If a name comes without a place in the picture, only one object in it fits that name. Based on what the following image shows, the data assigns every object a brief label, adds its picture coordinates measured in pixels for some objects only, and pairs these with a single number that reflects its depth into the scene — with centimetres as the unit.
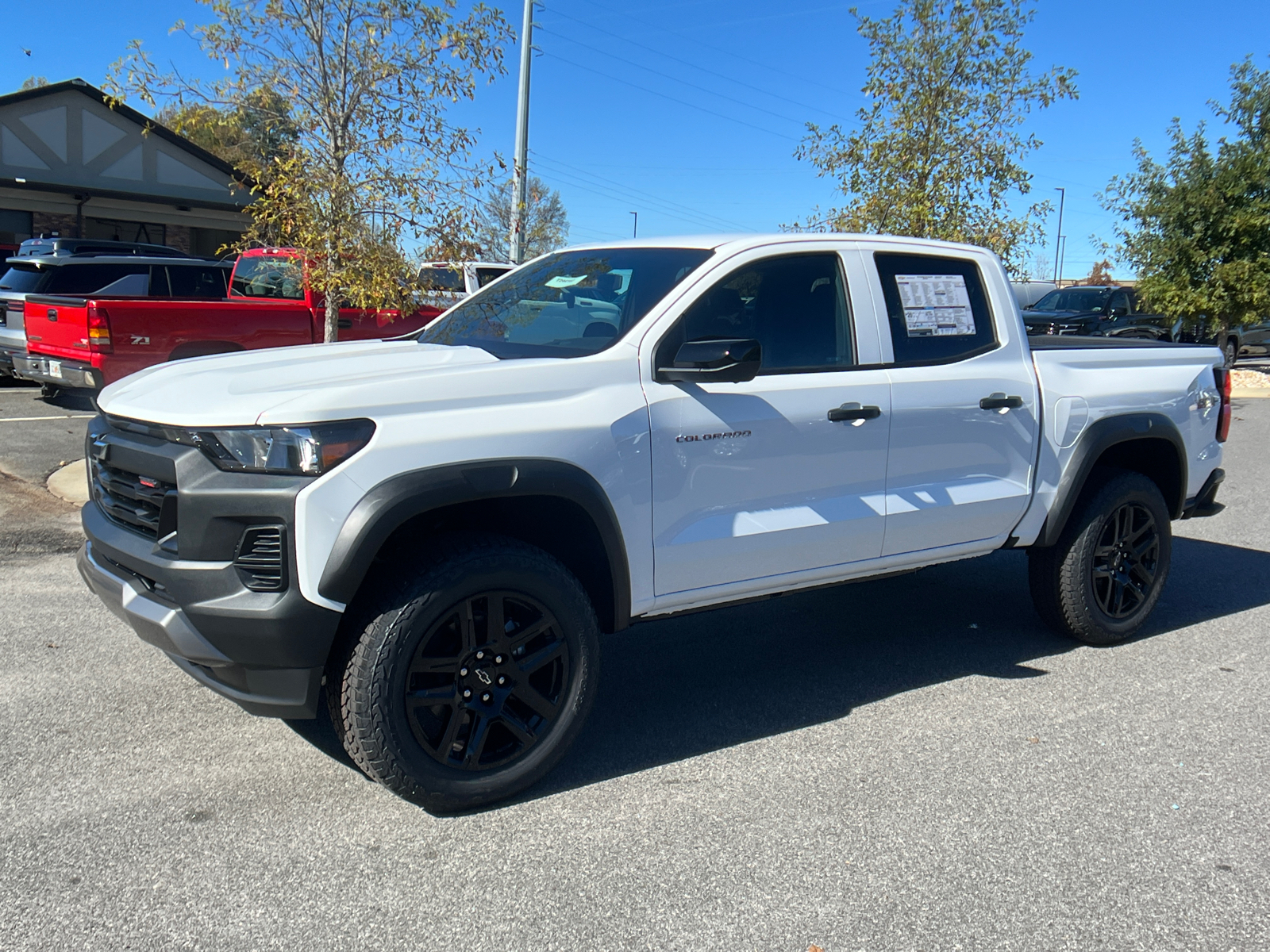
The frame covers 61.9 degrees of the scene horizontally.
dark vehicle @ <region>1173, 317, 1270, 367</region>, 2035
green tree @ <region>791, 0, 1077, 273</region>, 1167
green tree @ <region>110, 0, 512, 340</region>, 831
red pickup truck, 888
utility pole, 1891
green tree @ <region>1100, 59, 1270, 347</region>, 1814
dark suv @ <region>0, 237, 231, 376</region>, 1267
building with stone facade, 2719
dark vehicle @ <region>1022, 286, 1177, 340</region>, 2212
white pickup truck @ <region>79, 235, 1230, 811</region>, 309
